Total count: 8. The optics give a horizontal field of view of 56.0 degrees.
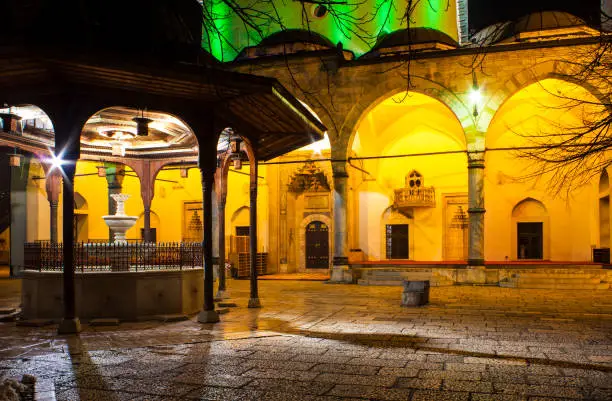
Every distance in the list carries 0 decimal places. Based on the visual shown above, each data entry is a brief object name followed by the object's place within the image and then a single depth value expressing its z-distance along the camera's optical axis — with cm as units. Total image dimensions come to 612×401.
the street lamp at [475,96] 1750
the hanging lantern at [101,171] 1520
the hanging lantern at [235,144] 1112
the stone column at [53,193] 1598
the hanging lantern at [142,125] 927
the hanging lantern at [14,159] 1475
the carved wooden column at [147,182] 1492
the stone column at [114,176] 1630
